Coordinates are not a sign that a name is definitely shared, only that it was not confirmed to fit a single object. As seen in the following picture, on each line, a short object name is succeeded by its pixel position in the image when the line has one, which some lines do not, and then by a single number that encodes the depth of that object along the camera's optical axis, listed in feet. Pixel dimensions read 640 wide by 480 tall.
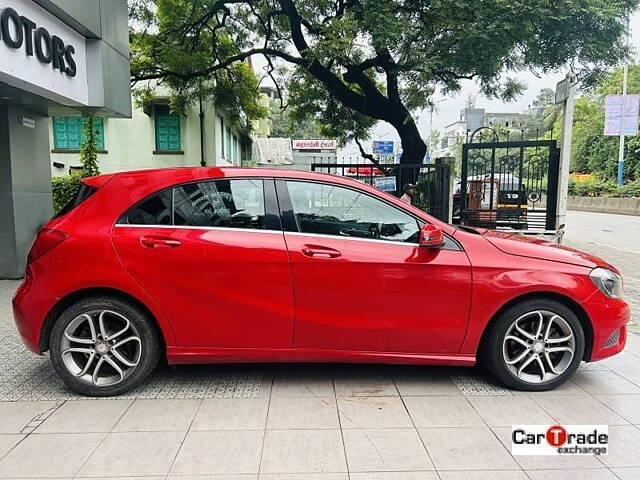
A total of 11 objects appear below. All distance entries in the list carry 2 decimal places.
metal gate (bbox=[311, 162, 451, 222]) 30.53
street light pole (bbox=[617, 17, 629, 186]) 101.71
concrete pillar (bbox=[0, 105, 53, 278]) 24.23
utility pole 28.09
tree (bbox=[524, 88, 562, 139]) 226.71
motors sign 17.30
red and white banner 96.02
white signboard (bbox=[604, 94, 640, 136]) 89.51
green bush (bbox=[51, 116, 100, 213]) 43.19
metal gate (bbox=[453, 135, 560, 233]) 30.19
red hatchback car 11.38
